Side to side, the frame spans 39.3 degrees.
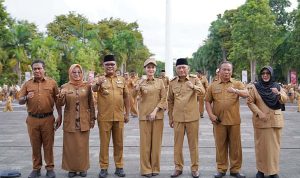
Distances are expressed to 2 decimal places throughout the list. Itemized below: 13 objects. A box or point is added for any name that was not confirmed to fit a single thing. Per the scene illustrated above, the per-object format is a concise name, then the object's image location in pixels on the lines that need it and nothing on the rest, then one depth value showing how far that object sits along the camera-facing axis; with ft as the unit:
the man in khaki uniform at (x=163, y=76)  42.98
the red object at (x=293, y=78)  104.47
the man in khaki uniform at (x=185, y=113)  22.16
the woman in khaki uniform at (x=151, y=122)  22.52
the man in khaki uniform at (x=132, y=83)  51.42
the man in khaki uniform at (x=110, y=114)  22.39
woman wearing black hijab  21.06
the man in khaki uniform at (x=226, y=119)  21.90
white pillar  96.53
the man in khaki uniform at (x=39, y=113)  22.17
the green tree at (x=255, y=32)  128.88
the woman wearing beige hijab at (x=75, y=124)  22.29
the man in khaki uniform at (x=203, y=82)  45.30
